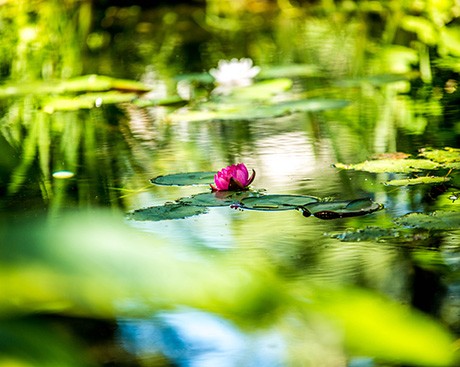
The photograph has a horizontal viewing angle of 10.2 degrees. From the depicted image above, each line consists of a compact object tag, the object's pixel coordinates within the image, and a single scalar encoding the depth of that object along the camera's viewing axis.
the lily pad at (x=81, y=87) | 6.39
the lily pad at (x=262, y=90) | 6.12
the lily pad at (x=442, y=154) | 5.13
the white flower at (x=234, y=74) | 6.53
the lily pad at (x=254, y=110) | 5.82
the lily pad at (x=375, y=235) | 4.60
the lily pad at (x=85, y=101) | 6.16
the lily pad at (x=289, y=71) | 6.56
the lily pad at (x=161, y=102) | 6.17
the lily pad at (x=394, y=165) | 5.07
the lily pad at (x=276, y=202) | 4.84
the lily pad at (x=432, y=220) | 4.64
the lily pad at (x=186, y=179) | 5.07
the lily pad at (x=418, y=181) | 4.97
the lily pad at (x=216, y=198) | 4.90
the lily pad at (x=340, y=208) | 4.75
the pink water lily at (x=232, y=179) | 4.94
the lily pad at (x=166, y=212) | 4.81
